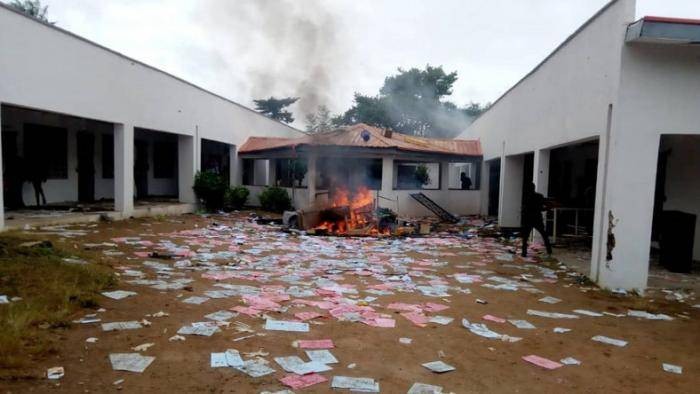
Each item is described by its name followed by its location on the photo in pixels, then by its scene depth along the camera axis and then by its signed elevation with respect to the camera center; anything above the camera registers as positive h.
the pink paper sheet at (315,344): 4.02 -1.56
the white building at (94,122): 8.74 +1.37
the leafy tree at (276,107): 40.69 +6.41
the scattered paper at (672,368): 3.85 -1.59
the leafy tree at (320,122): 34.00 +4.49
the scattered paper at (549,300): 5.96 -1.59
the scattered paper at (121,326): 4.16 -1.51
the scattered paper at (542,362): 3.83 -1.58
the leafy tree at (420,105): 35.28 +6.13
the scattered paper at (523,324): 4.86 -1.59
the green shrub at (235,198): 16.17 -0.91
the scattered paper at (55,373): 3.17 -1.52
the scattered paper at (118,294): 5.11 -1.49
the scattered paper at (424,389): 3.28 -1.58
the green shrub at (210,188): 15.12 -0.55
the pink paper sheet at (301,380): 3.29 -1.57
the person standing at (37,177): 11.74 -0.29
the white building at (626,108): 6.09 +1.20
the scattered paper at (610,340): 4.44 -1.58
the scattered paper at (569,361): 3.92 -1.59
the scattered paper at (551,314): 5.29 -1.59
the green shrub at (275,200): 16.61 -0.94
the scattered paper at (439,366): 3.66 -1.58
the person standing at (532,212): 8.98 -0.59
